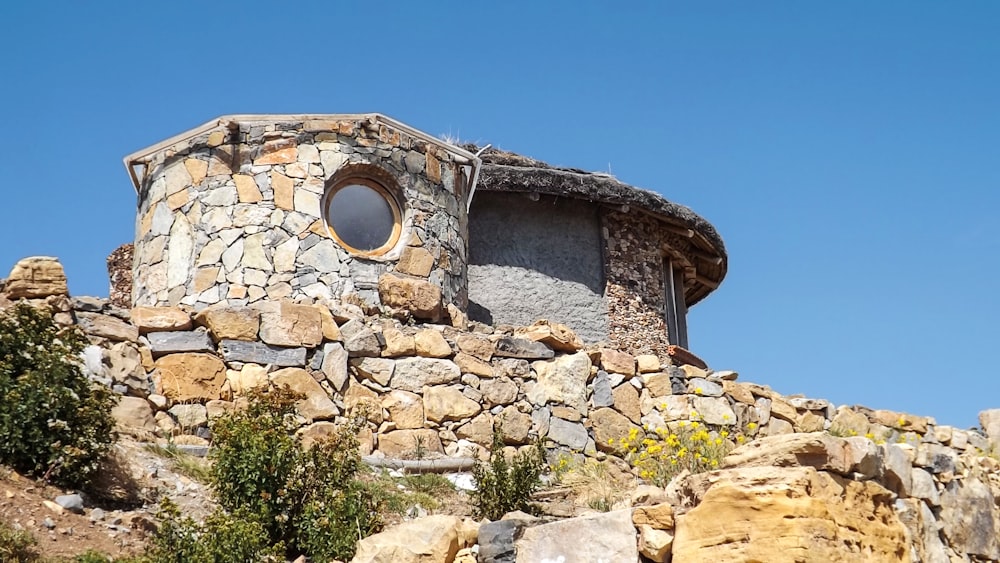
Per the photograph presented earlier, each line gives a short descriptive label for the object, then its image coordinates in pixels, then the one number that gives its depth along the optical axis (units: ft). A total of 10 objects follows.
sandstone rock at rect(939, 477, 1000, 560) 27.22
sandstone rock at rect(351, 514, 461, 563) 23.73
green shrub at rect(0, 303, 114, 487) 26.25
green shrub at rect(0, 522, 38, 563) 22.24
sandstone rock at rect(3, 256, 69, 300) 32.58
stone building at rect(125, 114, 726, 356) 38.65
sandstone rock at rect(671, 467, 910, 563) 21.67
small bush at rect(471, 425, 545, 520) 27.91
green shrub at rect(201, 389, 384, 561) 24.98
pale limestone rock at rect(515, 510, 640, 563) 24.11
